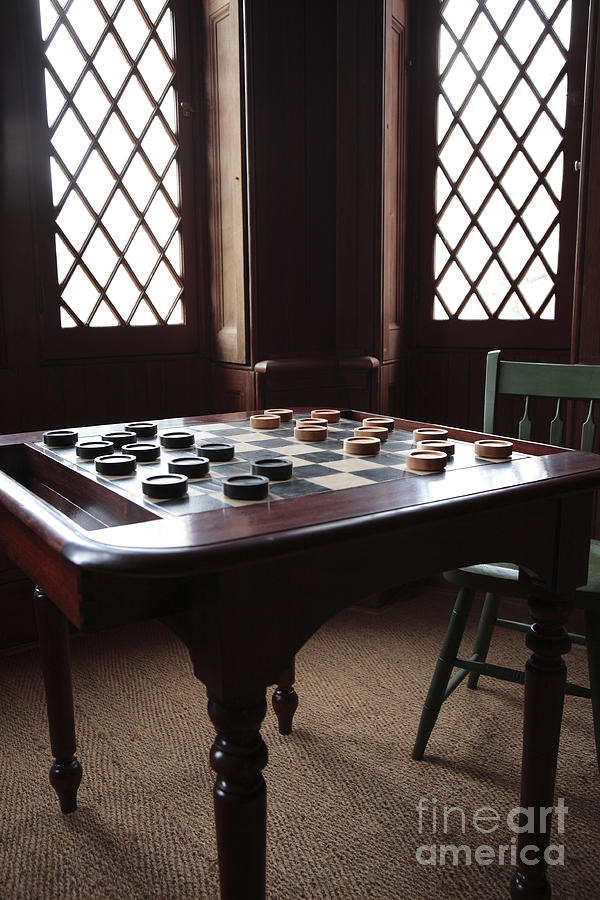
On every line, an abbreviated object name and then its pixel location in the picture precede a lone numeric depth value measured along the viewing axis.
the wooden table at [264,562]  0.89
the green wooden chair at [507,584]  1.63
